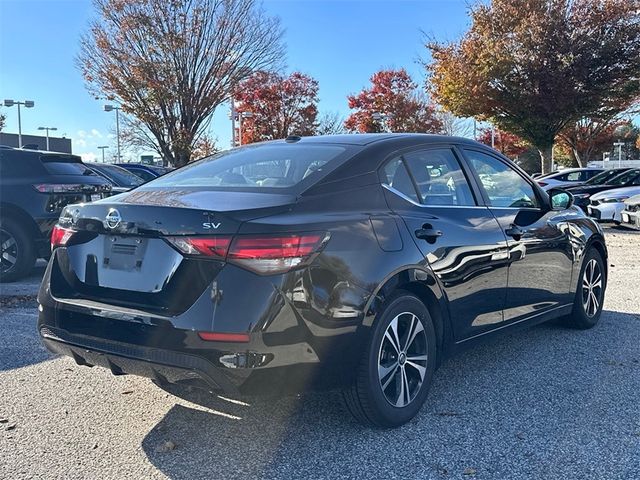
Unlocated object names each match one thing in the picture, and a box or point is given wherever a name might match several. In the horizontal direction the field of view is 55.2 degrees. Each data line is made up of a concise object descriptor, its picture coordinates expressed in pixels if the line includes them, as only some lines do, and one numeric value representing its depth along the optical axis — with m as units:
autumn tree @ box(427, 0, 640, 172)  17.55
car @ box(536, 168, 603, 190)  18.39
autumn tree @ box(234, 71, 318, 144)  33.97
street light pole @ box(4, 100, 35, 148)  40.22
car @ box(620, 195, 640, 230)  12.88
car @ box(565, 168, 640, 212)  16.58
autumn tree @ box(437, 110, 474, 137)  36.44
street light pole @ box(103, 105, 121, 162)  24.67
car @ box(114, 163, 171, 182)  16.97
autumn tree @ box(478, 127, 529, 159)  40.91
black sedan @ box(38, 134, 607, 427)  2.79
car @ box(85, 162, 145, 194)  11.31
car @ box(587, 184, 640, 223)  13.91
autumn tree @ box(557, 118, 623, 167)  38.25
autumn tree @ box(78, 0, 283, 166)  19.59
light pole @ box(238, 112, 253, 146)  30.48
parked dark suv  7.43
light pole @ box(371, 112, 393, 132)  33.59
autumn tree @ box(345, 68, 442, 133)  34.50
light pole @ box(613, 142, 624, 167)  46.06
